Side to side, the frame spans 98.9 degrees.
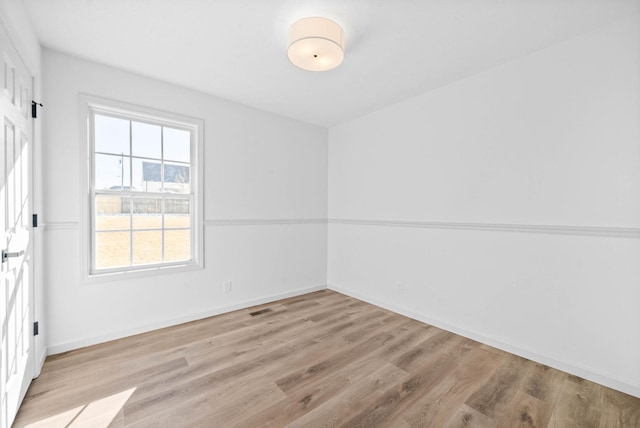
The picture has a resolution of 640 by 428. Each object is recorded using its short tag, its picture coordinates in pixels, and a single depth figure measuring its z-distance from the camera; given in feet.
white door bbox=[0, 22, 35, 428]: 4.55
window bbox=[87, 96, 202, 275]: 8.35
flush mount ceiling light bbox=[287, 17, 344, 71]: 6.02
